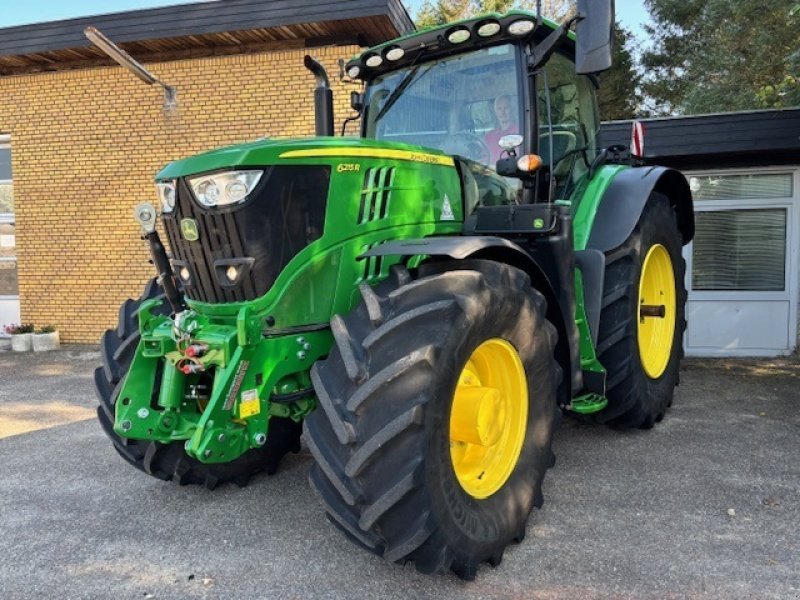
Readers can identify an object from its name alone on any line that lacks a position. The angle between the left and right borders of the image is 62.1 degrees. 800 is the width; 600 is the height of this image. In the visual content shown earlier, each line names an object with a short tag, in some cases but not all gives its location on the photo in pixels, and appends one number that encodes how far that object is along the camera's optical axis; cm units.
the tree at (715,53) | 1683
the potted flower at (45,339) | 954
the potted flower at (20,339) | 955
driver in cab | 364
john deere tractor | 242
